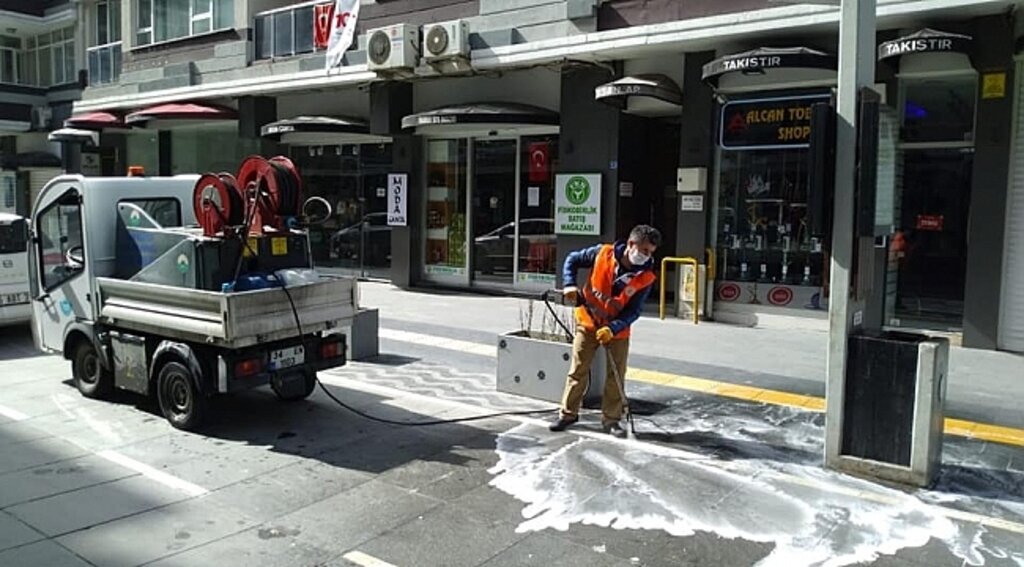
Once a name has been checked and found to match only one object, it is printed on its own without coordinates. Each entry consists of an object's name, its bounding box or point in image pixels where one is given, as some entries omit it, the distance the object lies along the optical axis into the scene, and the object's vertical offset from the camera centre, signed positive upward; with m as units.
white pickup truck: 6.49 -0.75
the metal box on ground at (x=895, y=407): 5.33 -1.23
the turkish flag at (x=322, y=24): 16.86 +3.93
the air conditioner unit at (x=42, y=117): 28.23 +3.16
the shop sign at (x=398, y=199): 16.52 +0.32
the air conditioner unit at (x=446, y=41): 14.20 +3.06
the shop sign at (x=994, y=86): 9.78 +1.67
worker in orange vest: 6.48 -0.69
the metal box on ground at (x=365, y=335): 9.55 -1.42
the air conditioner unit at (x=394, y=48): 14.61 +3.00
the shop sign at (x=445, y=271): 16.39 -1.12
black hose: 6.71 -1.75
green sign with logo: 13.52 +0.23
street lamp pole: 5.44 +0.27
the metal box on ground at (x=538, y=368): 7.51 -1.41
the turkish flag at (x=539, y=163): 14.94 +1.00
